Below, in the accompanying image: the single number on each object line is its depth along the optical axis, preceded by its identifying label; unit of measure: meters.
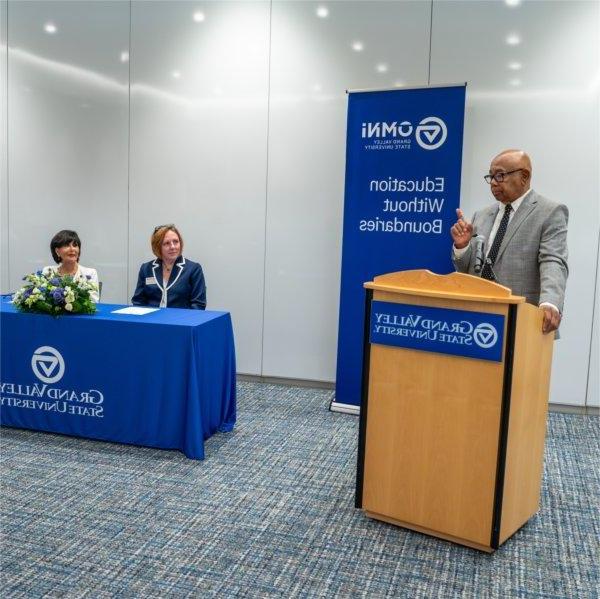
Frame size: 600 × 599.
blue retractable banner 4.45
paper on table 4.08
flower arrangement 3.91
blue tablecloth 3.71
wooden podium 2.59
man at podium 3.12
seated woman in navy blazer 4.67
